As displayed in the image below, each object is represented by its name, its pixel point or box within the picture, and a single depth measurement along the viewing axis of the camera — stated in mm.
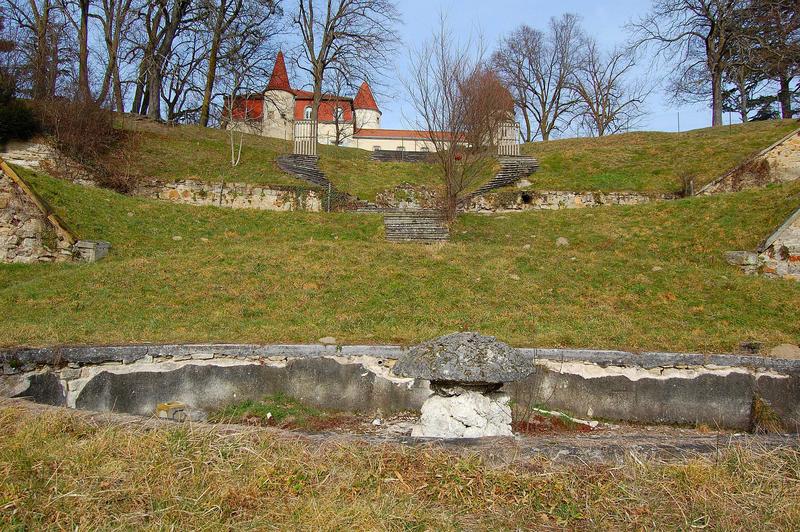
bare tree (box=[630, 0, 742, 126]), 28281
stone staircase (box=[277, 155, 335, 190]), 19141
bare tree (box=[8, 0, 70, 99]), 20438
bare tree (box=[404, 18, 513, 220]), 14273
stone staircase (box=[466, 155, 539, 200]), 19547
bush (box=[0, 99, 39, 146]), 16719
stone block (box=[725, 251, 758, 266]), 10617
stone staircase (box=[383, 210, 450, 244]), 13867
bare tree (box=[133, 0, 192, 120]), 25078
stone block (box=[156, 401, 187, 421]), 5595
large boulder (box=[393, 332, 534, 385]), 4391
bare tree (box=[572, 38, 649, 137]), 44188
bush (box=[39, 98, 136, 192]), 17234
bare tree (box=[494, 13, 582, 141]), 44375
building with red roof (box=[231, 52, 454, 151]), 46250
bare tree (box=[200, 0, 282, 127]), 26297
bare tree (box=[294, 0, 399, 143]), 28250
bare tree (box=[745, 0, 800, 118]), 26375
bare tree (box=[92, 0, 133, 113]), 22766
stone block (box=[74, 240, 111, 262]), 11445
